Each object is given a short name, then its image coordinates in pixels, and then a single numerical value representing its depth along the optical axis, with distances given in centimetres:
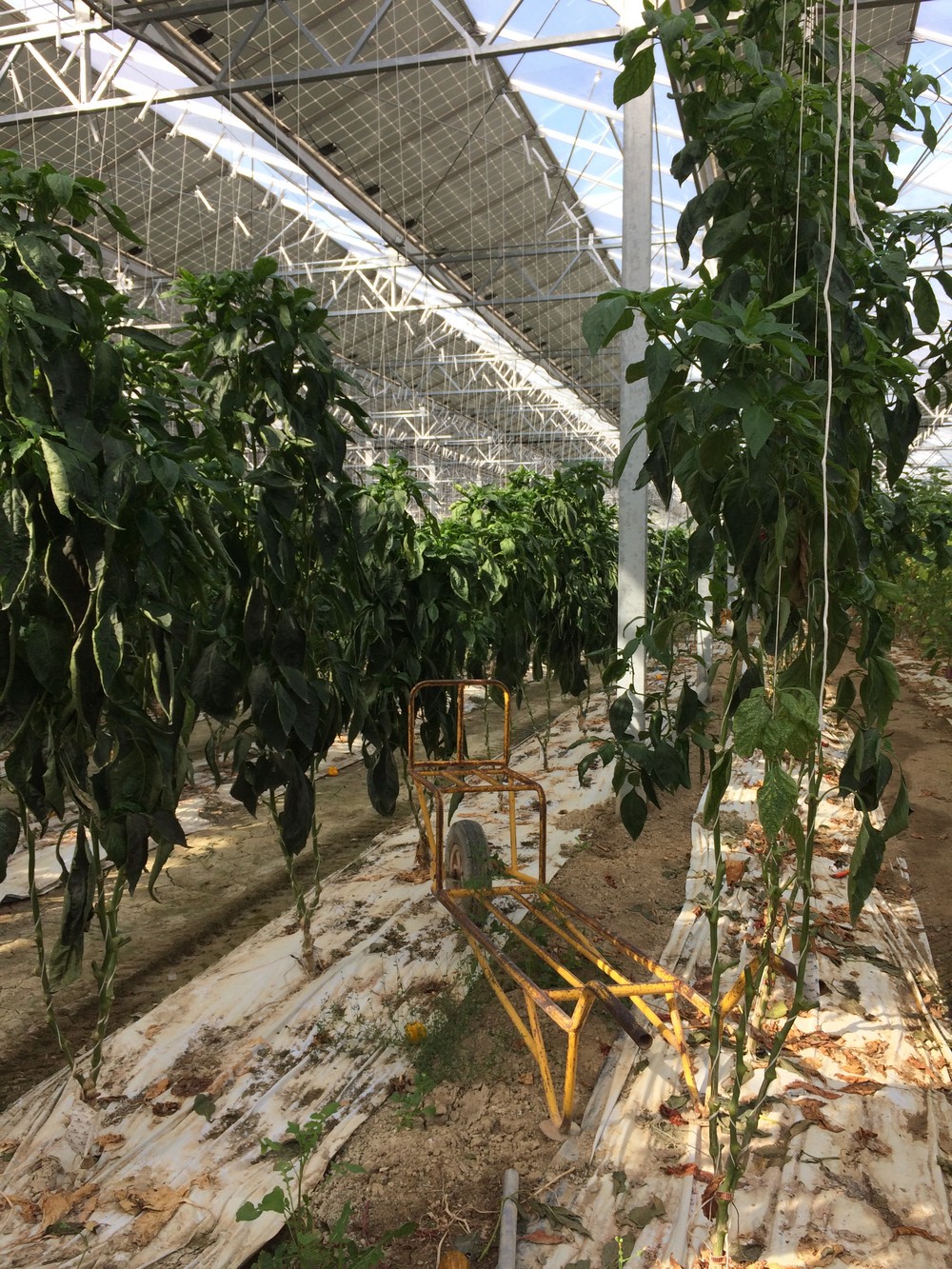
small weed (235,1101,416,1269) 209
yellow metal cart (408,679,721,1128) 262
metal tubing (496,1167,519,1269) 211
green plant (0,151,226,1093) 198
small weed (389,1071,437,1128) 269
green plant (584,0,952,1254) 178
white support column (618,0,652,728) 485
